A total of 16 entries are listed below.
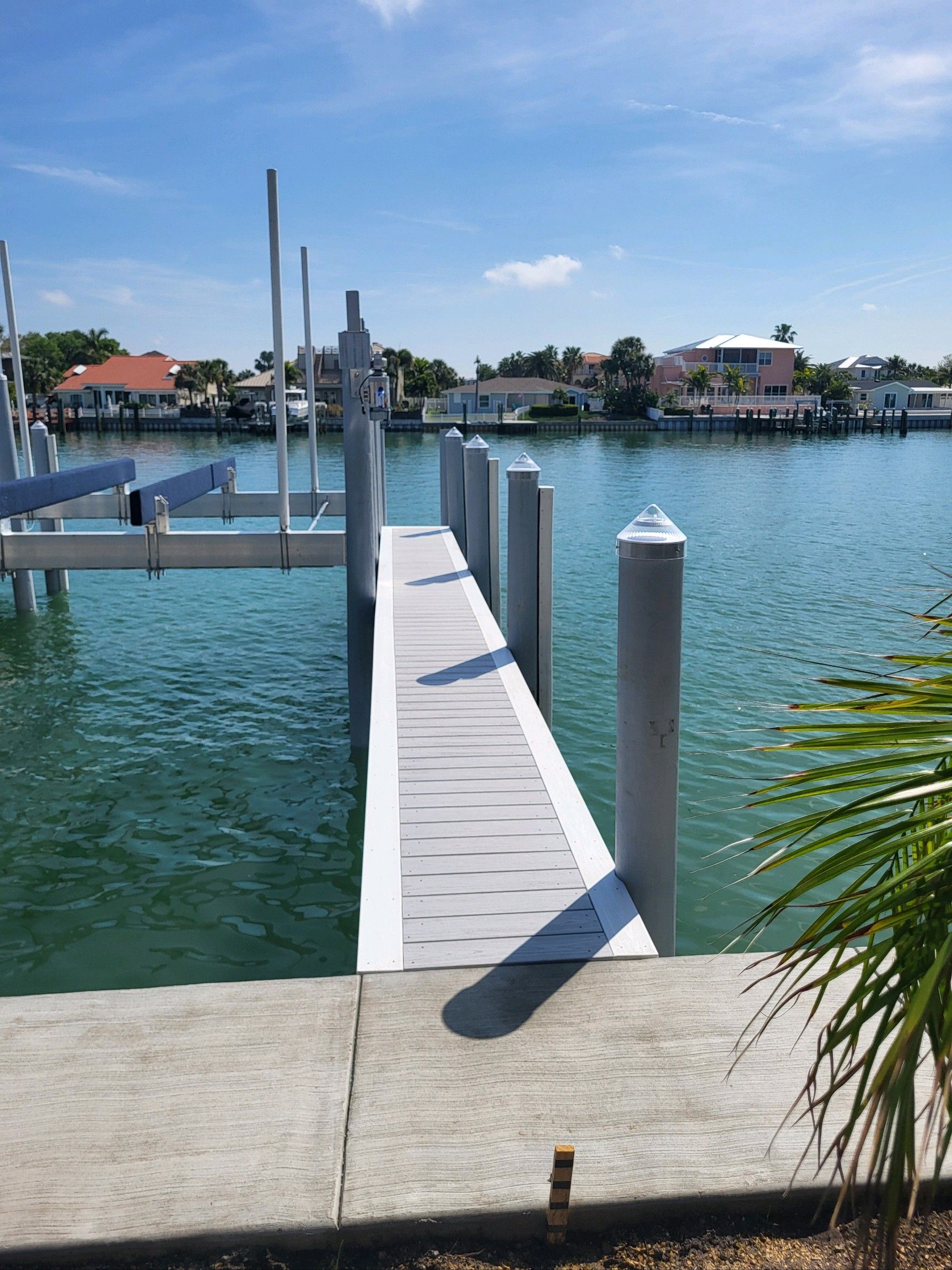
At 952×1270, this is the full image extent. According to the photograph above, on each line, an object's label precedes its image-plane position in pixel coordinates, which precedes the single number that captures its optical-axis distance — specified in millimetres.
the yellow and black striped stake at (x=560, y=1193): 2125
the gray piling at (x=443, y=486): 14484
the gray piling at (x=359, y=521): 8727
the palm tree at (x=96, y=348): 117188
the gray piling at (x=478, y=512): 10492
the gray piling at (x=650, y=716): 3434
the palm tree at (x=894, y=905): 1270
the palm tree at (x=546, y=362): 125188
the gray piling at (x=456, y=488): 13359
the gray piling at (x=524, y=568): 7895
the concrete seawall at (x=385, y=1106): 2178
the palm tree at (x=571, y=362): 126688
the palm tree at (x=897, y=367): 134250
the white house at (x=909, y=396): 110194
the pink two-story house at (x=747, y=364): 102500
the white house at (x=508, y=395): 107062
